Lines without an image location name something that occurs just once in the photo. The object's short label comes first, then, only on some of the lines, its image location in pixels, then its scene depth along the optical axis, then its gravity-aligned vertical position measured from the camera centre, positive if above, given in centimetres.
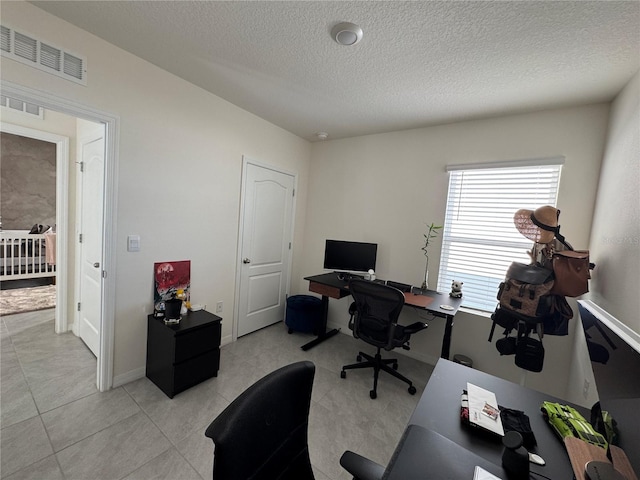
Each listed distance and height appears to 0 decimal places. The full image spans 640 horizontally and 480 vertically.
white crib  455 -100
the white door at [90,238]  243 -33
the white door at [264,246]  315 -35
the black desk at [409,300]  227 -67
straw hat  188 +12
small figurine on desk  272 -58
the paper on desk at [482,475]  75 -69
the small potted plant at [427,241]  292 -11
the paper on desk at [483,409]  95 -68
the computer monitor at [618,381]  67 -40
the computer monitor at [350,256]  323 -38
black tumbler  77 -66
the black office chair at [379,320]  221 -83
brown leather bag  174 -20
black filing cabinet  209 -117
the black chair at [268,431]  60 -57
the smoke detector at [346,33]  154 +116
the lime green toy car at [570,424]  90 -67
